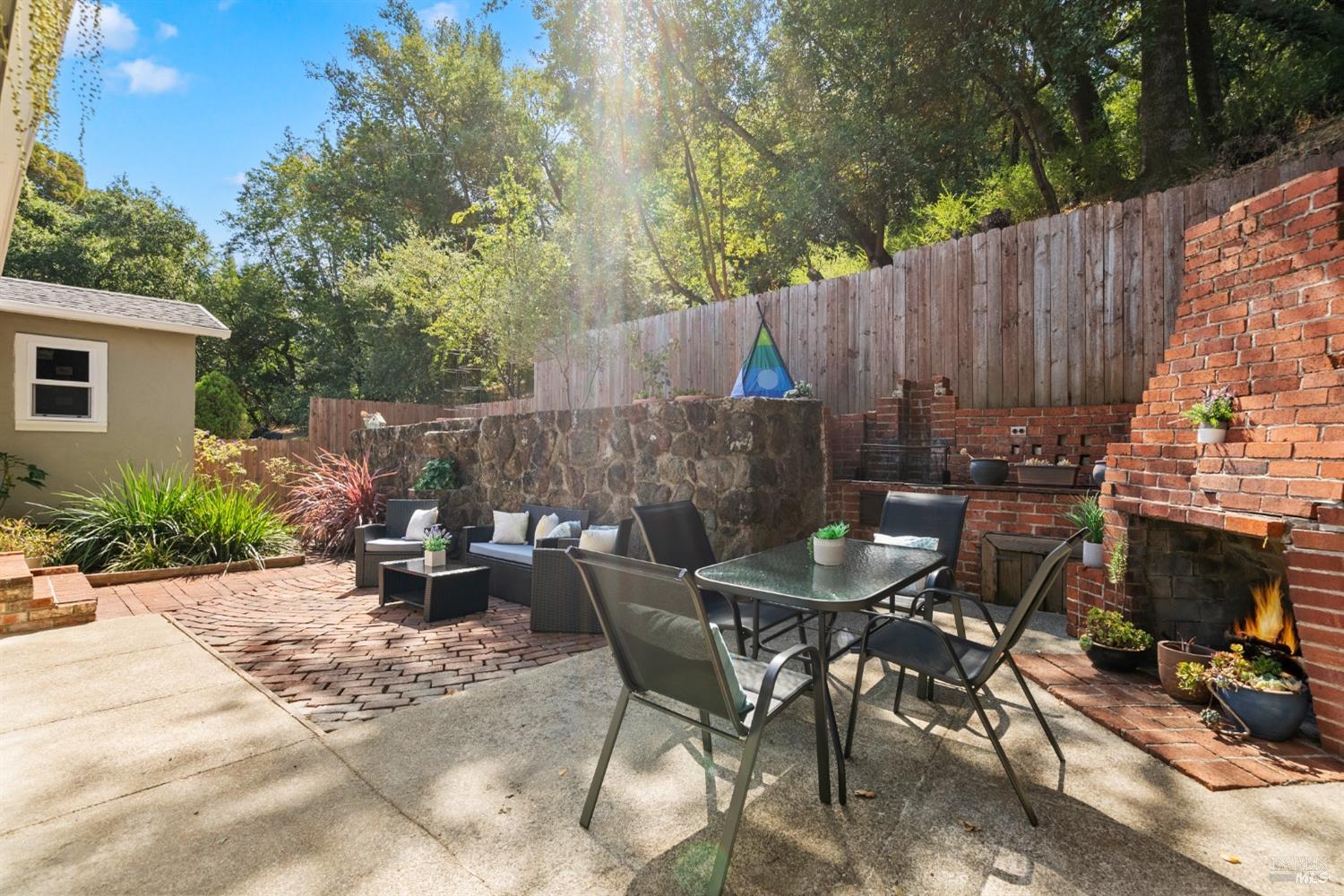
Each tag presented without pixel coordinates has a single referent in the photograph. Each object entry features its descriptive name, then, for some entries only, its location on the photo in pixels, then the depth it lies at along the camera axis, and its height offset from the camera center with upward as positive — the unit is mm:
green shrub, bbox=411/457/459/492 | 6949 -277
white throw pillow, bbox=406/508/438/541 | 5777 -666
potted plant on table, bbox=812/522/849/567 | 2838 -448
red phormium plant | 7449 -656
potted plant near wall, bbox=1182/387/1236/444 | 2746 +153
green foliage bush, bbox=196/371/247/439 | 13133 +1058
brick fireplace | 2287 -12
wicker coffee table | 4332 -1025
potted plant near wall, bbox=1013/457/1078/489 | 4344 -171
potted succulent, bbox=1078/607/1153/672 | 3117 -1012
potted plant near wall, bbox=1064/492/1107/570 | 3625 -477
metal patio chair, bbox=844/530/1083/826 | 2064 -808
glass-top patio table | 2209 -542
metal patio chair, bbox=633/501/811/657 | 3014 -589
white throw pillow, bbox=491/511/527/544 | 5543 -705
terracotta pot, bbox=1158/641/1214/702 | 2752 -1011
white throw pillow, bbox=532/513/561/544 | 5078 -616
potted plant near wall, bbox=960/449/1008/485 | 4531 -151
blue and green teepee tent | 6086 +797
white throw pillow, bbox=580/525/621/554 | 4324 -631
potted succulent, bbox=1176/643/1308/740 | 2385 -994
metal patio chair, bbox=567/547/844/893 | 1689 -656
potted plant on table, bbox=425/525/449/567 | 4562 -736
